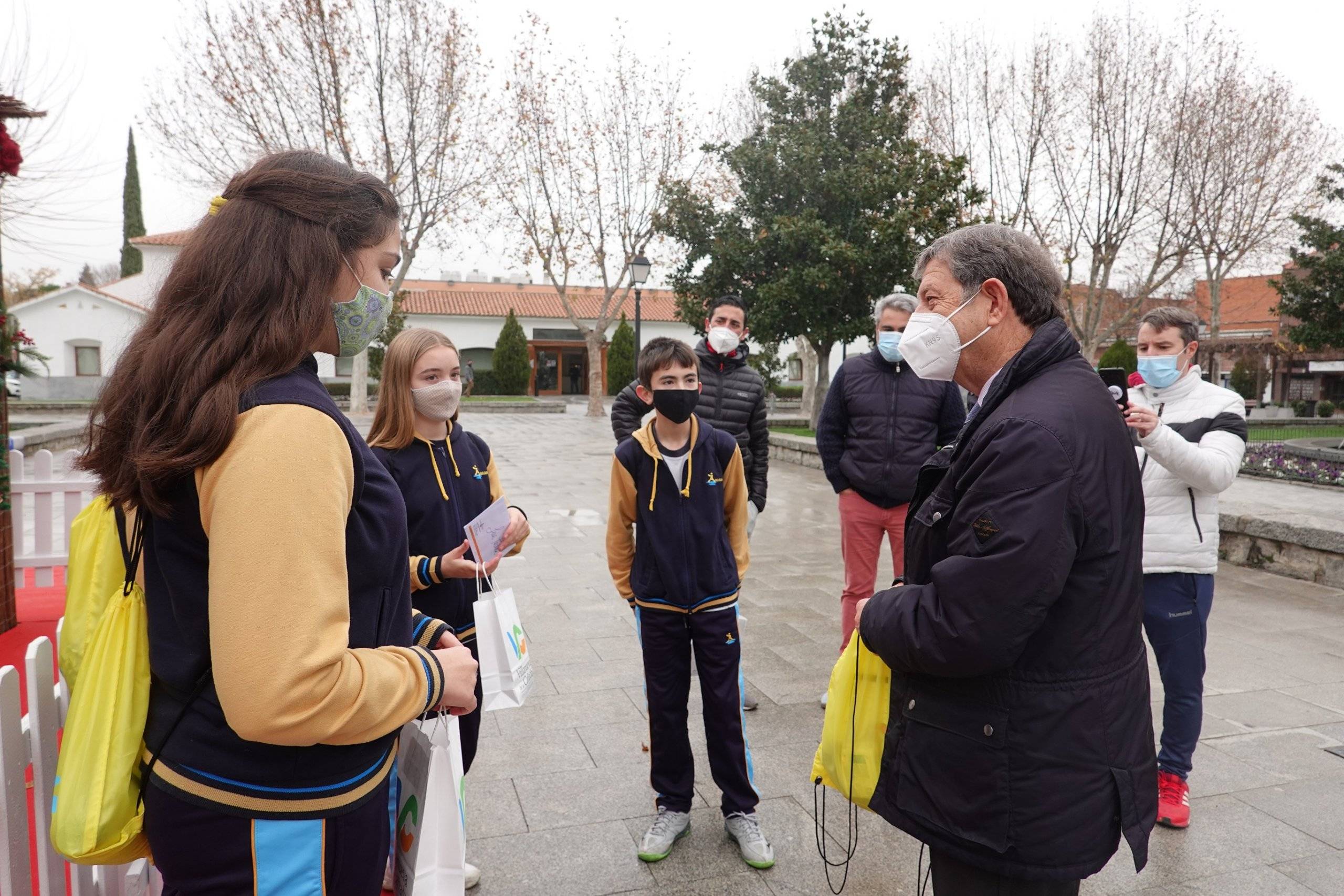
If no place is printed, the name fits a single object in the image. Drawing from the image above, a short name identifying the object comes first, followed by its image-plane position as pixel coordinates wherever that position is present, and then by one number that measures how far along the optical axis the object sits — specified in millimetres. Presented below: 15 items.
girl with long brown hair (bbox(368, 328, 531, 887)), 2742
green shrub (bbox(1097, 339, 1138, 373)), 25953
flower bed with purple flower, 11297
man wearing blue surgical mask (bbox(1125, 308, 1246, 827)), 3170
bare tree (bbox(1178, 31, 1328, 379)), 19062
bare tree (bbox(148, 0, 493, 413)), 21125
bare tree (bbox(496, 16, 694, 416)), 25109
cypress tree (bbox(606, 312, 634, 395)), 36750
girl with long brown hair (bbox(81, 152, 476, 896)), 1162
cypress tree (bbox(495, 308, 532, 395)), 38156
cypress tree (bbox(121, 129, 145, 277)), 48906
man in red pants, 4367
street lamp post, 20188
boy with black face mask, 2965
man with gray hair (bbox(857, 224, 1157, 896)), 1568
